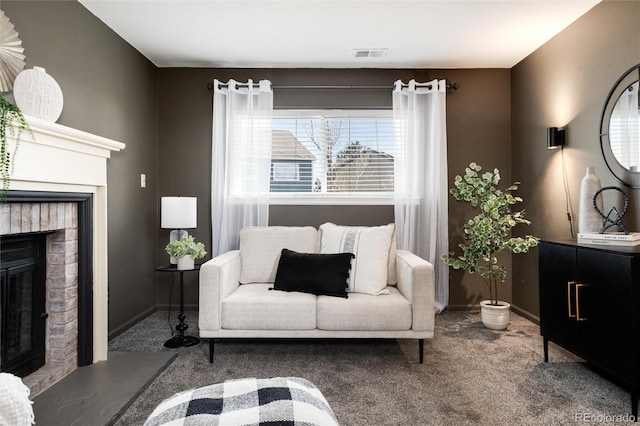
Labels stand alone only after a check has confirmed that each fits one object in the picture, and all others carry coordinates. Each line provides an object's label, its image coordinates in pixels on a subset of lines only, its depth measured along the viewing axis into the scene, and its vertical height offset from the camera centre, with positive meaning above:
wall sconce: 3.20 +0.65
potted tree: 3.33 -0.16
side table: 3.01 -0.90
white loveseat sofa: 2.62 -0.58
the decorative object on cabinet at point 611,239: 2.17 -0.11
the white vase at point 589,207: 2.54 +0.07
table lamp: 3.31 +0.06
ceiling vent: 3.56 +1.49
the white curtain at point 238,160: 3.84 +0.57
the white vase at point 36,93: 2.04 +0.65
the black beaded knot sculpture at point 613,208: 2.41 +0.06
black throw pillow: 2.78 -0.38
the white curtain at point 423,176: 3.88 +0.42
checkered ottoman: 1.12 -0.55
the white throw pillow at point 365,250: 2.88 -0.23
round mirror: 2.48 +0.58
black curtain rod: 4.02 +1.32
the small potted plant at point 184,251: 3.09 -0.24
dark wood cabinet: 1.94 -0.47
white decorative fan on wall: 2.03 +0.86
